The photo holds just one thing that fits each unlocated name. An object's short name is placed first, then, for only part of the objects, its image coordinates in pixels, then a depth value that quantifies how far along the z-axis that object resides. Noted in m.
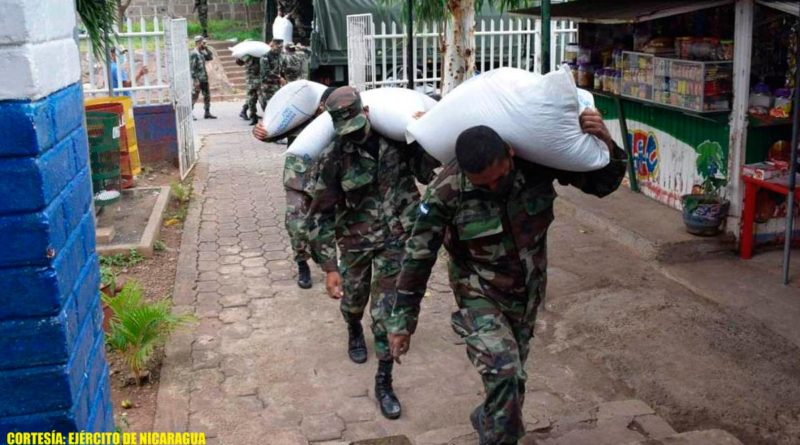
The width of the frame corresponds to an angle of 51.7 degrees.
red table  5.85
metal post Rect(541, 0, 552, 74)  4.99
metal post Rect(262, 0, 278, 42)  19.48
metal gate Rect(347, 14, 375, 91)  10.92
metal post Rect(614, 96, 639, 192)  7.59
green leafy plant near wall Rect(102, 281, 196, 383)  4.29
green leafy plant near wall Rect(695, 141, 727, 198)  6.32
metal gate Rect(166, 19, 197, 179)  9.39
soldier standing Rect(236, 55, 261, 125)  14.20
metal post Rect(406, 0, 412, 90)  7.85
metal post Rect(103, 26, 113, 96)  7.66
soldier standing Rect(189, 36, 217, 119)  14.86
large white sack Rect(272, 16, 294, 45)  13.19
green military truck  14.03
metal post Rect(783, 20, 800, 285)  5.09
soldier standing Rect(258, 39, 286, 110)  12.99
